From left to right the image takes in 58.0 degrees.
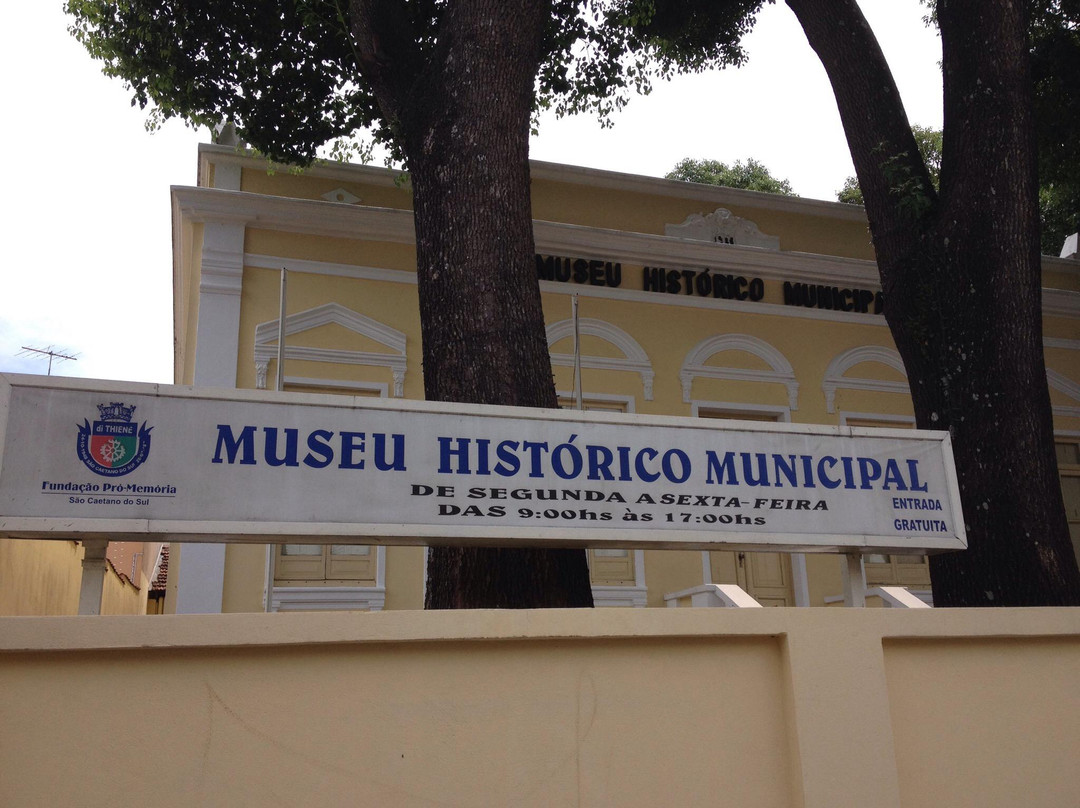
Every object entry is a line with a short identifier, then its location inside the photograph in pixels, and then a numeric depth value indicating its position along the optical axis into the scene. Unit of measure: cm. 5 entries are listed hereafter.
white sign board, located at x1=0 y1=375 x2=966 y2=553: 363
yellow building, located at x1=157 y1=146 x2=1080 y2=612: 989
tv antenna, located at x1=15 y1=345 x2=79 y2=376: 2282
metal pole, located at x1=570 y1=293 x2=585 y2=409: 981
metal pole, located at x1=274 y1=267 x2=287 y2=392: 898
